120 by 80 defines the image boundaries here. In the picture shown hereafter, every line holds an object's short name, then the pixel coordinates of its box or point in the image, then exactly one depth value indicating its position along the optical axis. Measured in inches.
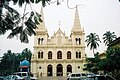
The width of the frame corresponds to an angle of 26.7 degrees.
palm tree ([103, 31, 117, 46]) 2837.1
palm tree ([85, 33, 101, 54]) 2697.6
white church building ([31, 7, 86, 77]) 2721.5
